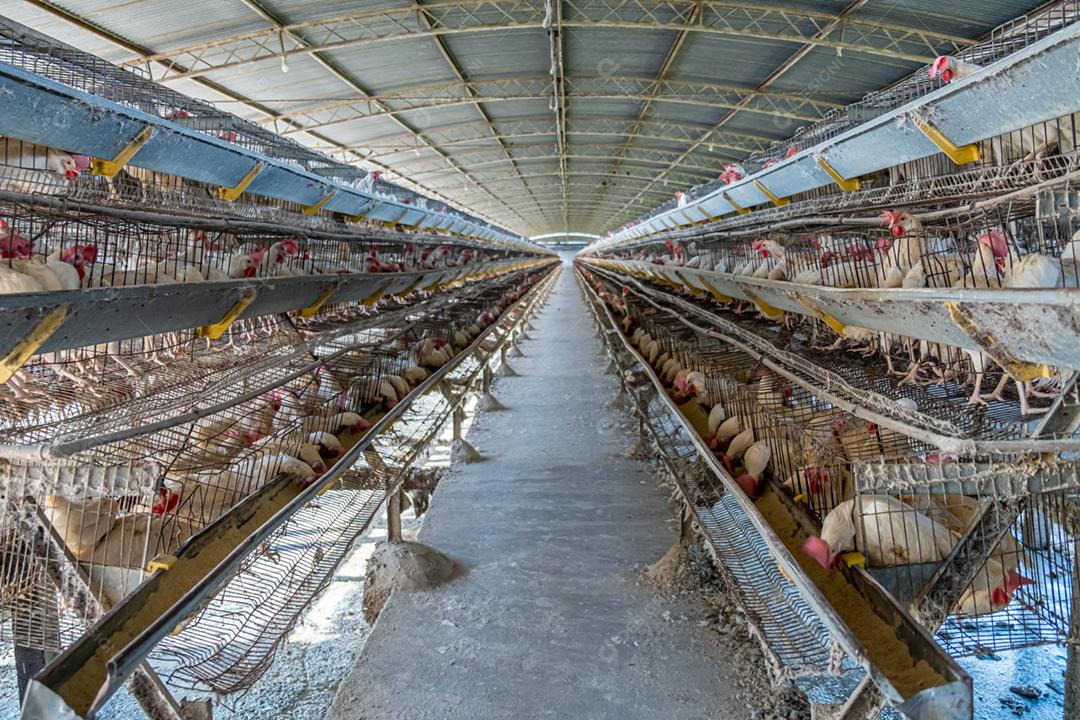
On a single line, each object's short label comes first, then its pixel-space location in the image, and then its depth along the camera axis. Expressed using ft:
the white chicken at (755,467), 9.55
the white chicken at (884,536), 6.95
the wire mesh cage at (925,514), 5.91
